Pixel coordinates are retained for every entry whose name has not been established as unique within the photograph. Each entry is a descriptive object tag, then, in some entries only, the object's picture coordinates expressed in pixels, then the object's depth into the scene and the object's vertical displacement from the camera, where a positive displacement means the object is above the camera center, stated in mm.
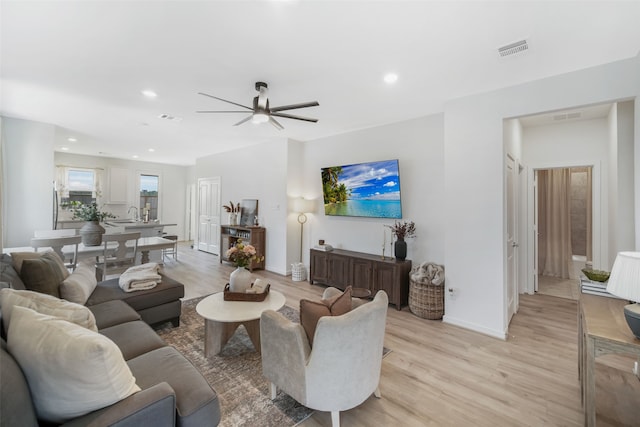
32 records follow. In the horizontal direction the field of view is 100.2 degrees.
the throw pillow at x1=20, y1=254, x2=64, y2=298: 2195 -527
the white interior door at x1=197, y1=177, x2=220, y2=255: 7375 -17
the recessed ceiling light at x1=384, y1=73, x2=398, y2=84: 2725 +1433
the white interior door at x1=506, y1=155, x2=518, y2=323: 3258 -288
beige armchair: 1605 -896
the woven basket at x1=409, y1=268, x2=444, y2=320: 3410 -1076
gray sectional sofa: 977 -887
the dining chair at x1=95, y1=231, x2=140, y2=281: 3771 -604
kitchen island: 5309 -280
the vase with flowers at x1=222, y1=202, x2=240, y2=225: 6557 +64
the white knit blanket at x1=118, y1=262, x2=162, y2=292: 2873 -716
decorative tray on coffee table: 2678 -823
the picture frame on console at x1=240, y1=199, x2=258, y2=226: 6105 +85
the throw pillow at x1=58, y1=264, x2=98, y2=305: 2328 -672
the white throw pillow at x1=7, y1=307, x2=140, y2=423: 1055 -626
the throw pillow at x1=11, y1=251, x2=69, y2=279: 2307 -407
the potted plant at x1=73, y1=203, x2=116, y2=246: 3826 -210
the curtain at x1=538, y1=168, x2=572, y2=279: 5484 -134
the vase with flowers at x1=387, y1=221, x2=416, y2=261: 3850 -287
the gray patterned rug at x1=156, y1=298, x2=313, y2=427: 1829 -1363
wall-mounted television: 4098 +433
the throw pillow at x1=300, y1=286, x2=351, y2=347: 1730 -627
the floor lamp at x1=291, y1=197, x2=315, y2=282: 5082 +89
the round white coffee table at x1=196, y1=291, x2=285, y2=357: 2419 -896
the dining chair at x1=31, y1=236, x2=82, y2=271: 3379 -392
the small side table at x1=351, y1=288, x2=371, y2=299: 2977 -872
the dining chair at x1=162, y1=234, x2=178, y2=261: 6603 -942
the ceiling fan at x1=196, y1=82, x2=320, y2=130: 2766 +1130
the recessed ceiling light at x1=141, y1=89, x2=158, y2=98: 3252 +1497
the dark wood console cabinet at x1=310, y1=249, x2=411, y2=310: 3740 -874
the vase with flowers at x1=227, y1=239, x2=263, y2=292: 2762 -523
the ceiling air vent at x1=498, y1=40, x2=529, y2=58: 2164 +1398
